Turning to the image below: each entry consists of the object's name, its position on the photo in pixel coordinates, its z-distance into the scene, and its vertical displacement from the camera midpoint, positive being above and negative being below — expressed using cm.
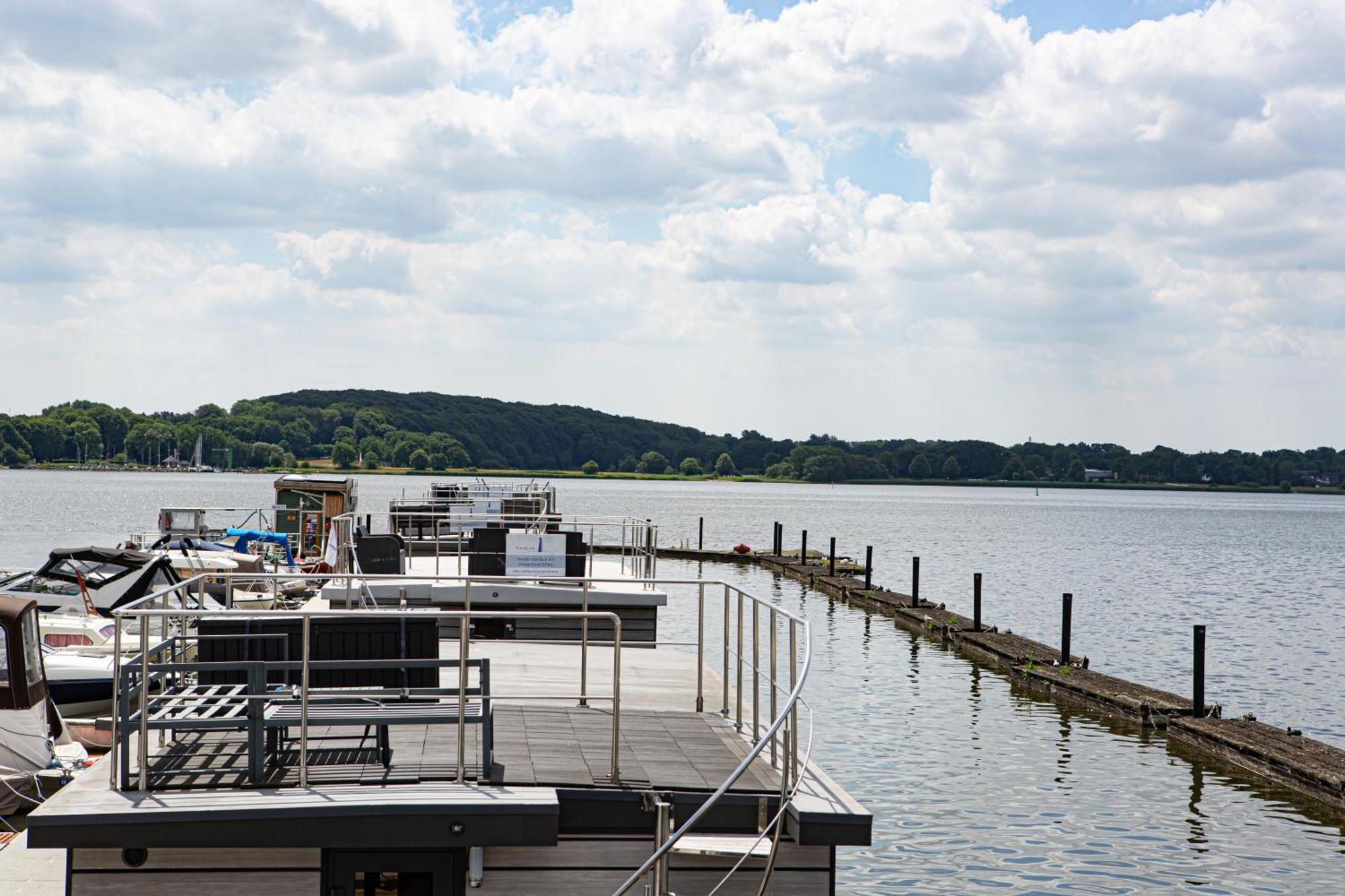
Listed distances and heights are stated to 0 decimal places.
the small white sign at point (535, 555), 2014 -137
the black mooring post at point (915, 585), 4152 -349
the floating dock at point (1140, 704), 1966 -412
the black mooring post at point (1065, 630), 2965 -337
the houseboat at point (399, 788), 769 -200
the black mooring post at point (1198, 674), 2384 -343
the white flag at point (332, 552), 3217 -232
